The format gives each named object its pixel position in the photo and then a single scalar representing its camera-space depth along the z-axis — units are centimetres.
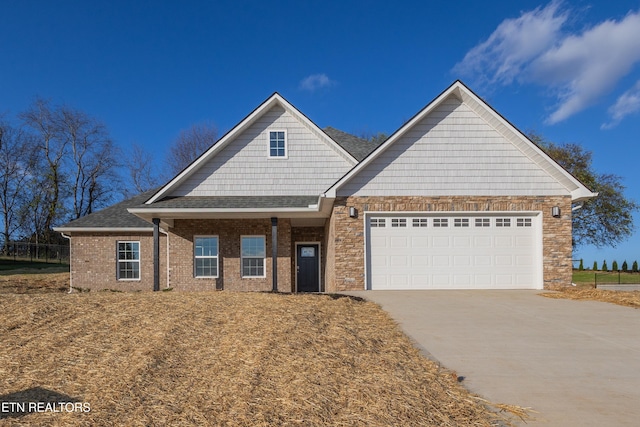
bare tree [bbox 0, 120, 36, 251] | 3647
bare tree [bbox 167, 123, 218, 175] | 3797
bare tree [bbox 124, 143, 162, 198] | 3922
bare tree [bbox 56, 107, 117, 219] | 3719
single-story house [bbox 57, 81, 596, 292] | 1259
